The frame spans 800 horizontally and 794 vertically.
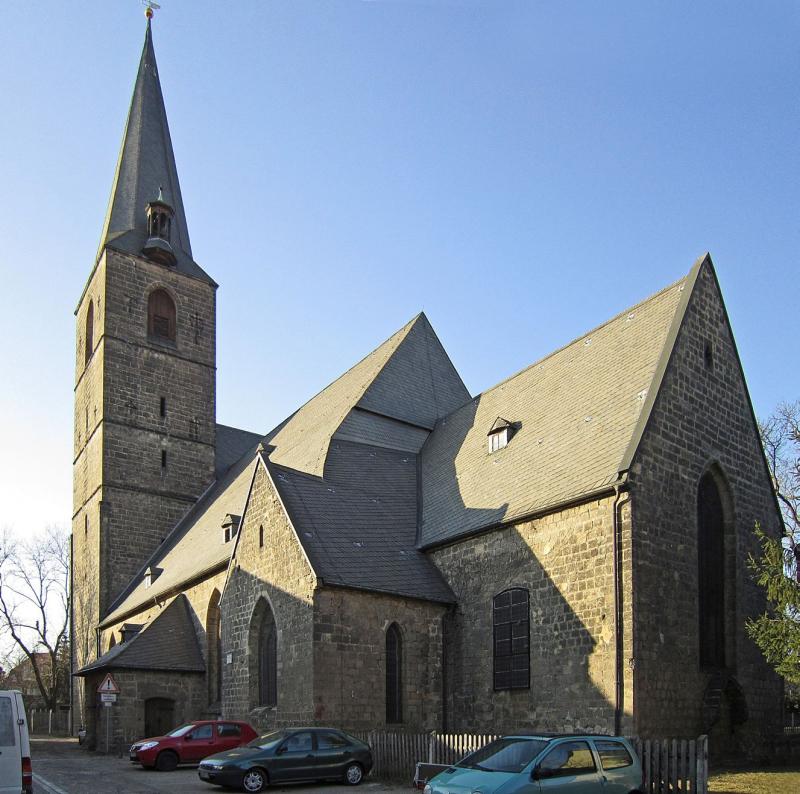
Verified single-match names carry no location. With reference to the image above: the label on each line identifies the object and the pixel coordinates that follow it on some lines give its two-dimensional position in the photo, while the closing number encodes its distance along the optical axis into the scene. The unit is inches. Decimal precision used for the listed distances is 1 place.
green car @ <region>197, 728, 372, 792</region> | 589.0
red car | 751.1
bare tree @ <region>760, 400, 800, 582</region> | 1268.2
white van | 389.9
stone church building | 649.6
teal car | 423.8
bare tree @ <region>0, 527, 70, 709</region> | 1987.0
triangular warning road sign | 842.8
